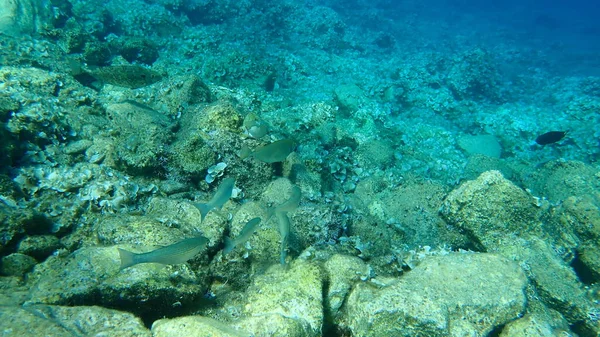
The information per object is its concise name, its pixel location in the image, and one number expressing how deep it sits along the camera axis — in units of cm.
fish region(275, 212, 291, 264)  355
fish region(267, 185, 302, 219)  364
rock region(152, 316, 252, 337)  222
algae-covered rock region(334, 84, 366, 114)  956
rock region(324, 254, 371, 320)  326
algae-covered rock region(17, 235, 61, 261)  350
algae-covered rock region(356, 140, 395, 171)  694
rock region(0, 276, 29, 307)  253
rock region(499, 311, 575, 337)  283
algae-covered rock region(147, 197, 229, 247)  376
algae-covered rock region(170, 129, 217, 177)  470
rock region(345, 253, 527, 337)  277
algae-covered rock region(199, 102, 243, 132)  516
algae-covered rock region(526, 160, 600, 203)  600
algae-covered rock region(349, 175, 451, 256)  463
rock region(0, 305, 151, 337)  196
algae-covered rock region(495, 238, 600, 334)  377
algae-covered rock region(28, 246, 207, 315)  267
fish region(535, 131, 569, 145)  743
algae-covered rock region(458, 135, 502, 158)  912
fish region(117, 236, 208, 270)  262
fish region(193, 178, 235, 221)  347
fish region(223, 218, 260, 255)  333
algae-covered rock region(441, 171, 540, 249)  455
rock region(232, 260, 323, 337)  262
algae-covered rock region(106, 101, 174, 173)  462
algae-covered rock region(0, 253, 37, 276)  330
